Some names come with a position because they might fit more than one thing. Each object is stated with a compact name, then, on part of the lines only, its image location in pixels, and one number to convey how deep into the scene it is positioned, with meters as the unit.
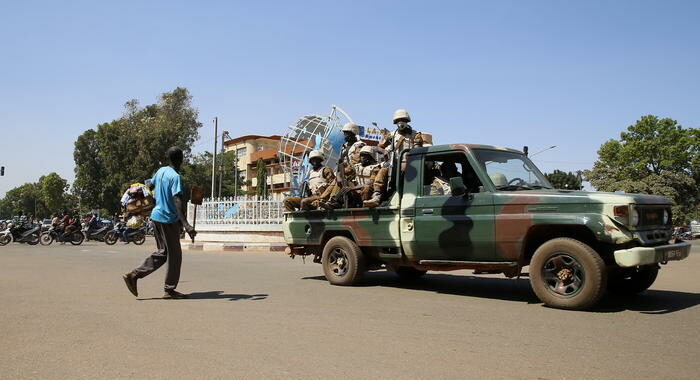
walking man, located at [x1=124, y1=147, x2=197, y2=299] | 6.89
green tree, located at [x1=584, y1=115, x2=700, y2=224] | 47.12
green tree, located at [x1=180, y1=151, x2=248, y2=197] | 53.56
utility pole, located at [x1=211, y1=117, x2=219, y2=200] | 41.91
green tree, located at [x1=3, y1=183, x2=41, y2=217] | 111.75
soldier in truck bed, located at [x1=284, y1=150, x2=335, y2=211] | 9.02
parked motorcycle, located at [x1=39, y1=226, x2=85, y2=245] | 24.39
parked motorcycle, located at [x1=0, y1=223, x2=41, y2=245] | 24.11
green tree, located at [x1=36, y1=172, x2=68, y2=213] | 87.44
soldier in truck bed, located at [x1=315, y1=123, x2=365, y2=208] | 8.63
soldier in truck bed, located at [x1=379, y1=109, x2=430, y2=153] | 8.59
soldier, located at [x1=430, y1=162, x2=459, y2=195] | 7.33
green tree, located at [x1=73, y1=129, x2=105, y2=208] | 50.03
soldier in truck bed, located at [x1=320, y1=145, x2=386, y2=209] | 8.21
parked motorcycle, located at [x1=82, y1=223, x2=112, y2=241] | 26.45
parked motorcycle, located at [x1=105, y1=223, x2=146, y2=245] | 25.55
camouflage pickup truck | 5.80
